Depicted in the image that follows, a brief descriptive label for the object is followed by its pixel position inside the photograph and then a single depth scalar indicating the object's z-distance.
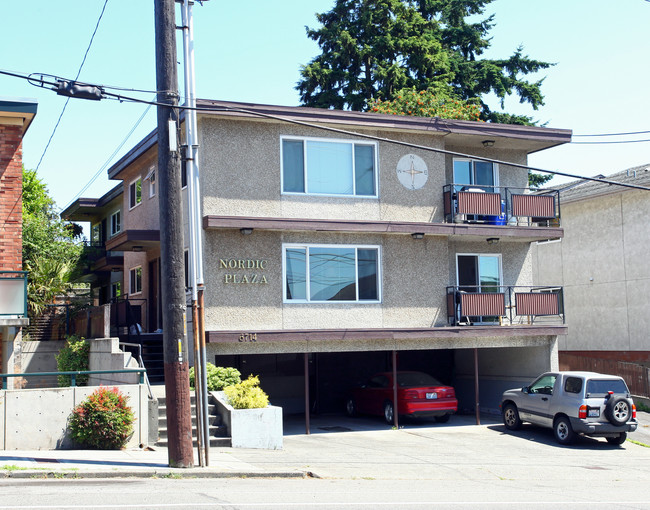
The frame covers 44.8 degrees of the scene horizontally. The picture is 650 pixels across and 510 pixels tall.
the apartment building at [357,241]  20.28
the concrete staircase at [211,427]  16.69
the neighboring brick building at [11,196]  19.30
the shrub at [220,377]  18.52
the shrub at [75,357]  21.61
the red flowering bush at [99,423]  15.30
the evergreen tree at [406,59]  40.19
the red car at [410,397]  22.02
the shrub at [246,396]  17.28
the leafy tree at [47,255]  23.33
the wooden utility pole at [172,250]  13.16
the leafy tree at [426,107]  29.20
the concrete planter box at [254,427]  16.80
